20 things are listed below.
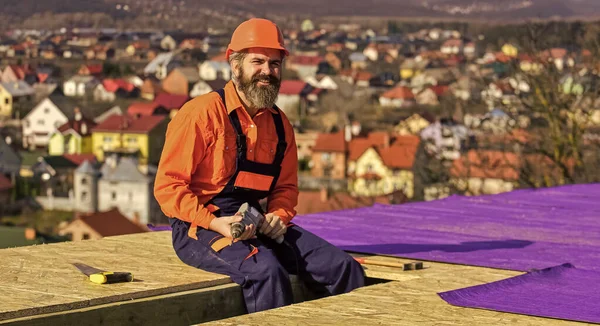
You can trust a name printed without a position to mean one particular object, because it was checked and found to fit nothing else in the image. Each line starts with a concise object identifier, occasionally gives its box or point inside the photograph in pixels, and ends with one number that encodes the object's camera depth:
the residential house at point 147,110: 79.88
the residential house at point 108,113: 80.15
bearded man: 5.63
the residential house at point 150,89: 97.50
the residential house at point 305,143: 71.25
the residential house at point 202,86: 92.09
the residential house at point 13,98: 91.56
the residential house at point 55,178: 60.34
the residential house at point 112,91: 97.88
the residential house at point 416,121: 69.25
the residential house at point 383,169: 56.53
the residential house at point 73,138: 74.50
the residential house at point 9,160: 64.38
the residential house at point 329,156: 64.49
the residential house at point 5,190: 59.00
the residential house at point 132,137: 69.94
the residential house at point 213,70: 104.82
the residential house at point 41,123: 79.44
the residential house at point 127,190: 59.38
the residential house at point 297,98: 93.50
